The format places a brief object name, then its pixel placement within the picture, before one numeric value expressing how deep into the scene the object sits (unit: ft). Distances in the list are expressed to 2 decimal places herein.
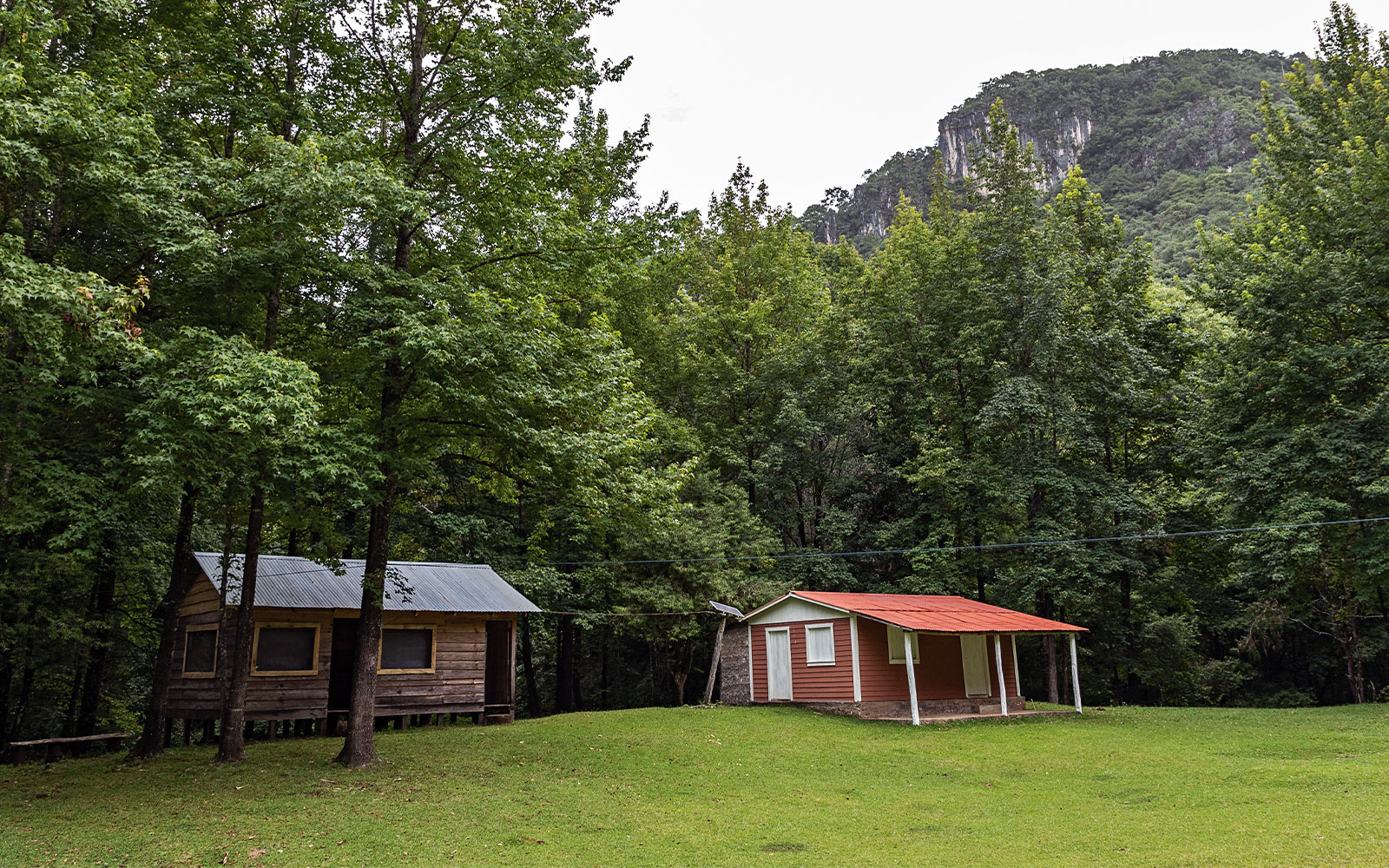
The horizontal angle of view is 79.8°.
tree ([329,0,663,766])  40.88
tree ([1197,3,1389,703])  71.92
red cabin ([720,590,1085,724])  71.00
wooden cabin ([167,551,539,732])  57.67
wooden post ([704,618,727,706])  81.61
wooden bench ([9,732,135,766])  48.65
